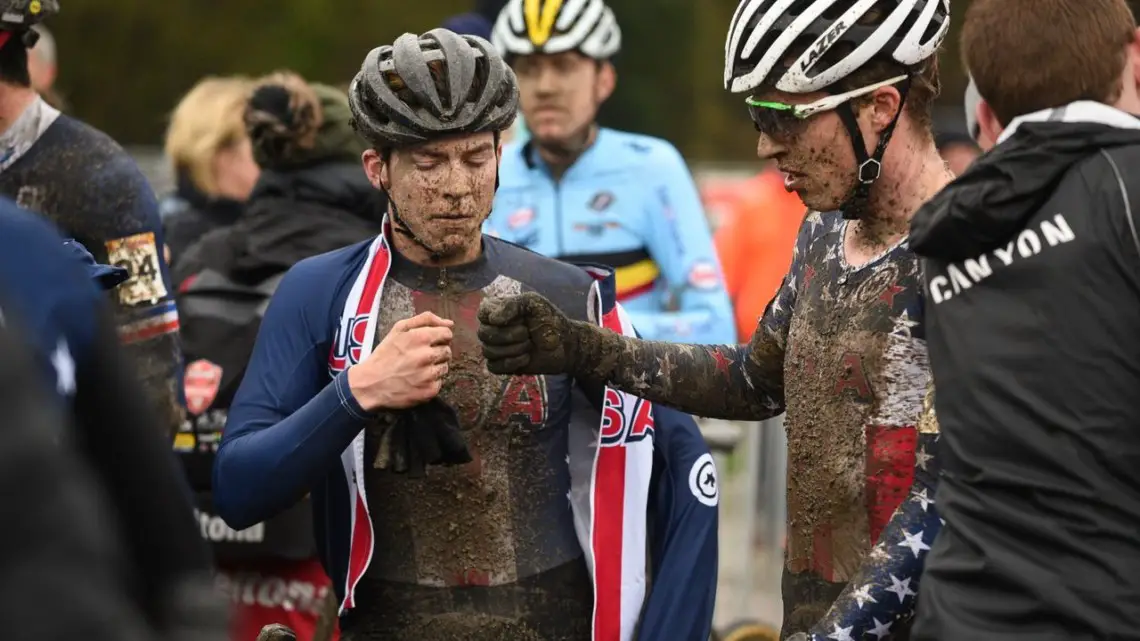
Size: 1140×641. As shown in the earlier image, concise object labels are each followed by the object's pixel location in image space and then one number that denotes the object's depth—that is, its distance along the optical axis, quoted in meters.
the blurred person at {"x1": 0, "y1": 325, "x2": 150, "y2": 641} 4.58
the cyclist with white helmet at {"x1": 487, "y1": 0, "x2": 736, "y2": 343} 14.50
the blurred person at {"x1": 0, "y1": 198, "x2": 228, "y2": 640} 5.47
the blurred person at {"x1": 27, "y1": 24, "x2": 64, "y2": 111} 16.25
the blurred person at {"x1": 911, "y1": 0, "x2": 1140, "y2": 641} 6.79
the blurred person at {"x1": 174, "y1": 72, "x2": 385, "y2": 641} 14.02
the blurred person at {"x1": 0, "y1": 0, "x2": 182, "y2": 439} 11.32
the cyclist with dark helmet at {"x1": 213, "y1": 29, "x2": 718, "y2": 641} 9.33
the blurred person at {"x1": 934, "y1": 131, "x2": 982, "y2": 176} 19.19
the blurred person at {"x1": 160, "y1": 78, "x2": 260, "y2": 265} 17.39
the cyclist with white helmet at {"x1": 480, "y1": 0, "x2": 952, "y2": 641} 8.27
